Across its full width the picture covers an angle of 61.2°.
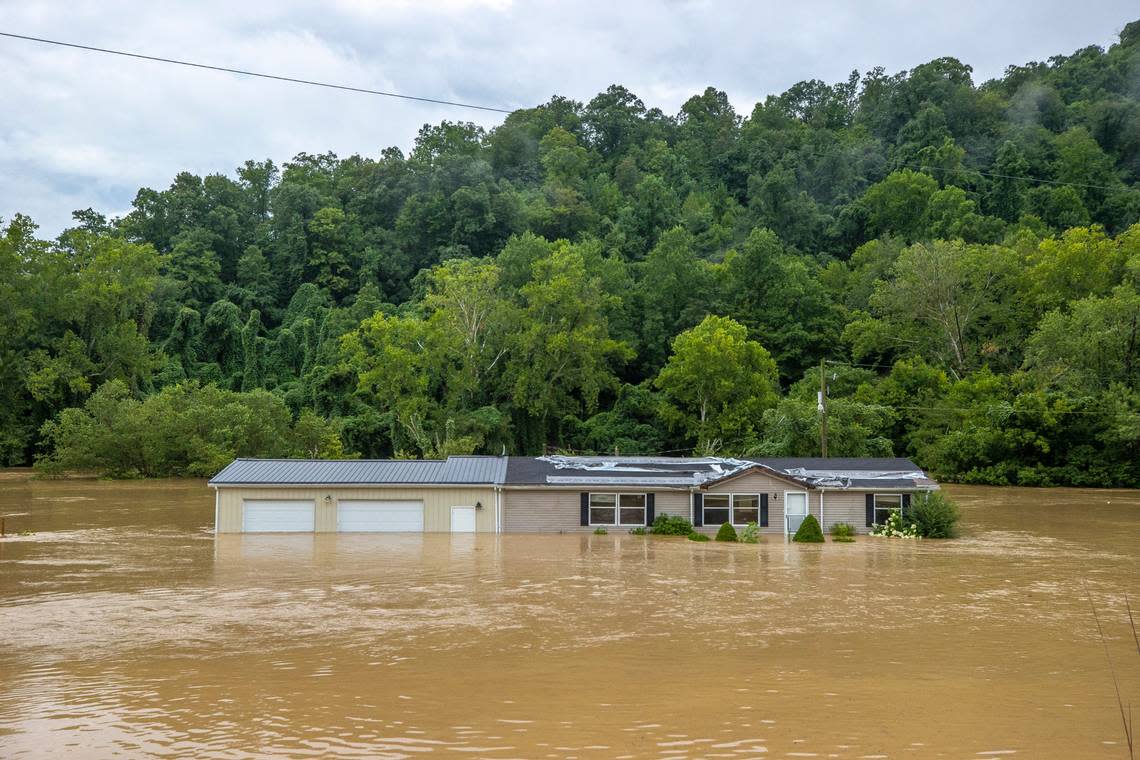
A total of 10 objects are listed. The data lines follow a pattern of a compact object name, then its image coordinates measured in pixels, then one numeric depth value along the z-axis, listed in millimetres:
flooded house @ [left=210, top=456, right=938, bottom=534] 31391
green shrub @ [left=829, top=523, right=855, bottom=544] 30525
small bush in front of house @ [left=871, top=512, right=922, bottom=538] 31094
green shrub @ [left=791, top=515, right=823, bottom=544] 29938
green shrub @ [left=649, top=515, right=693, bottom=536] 31250
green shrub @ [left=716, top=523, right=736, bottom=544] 30203
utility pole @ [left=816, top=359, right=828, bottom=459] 39469
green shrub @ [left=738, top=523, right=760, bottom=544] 29891
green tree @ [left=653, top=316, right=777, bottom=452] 54844
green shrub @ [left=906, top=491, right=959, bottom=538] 30906
